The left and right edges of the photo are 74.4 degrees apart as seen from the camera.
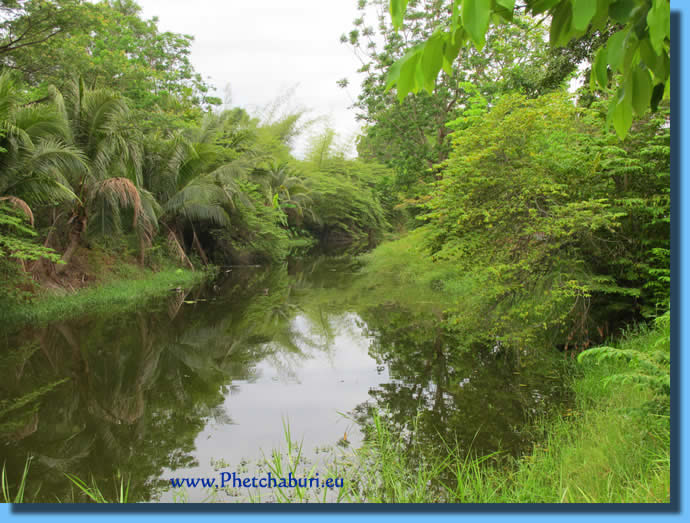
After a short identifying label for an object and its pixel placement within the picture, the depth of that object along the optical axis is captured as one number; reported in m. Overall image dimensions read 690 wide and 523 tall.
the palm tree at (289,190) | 24.94
